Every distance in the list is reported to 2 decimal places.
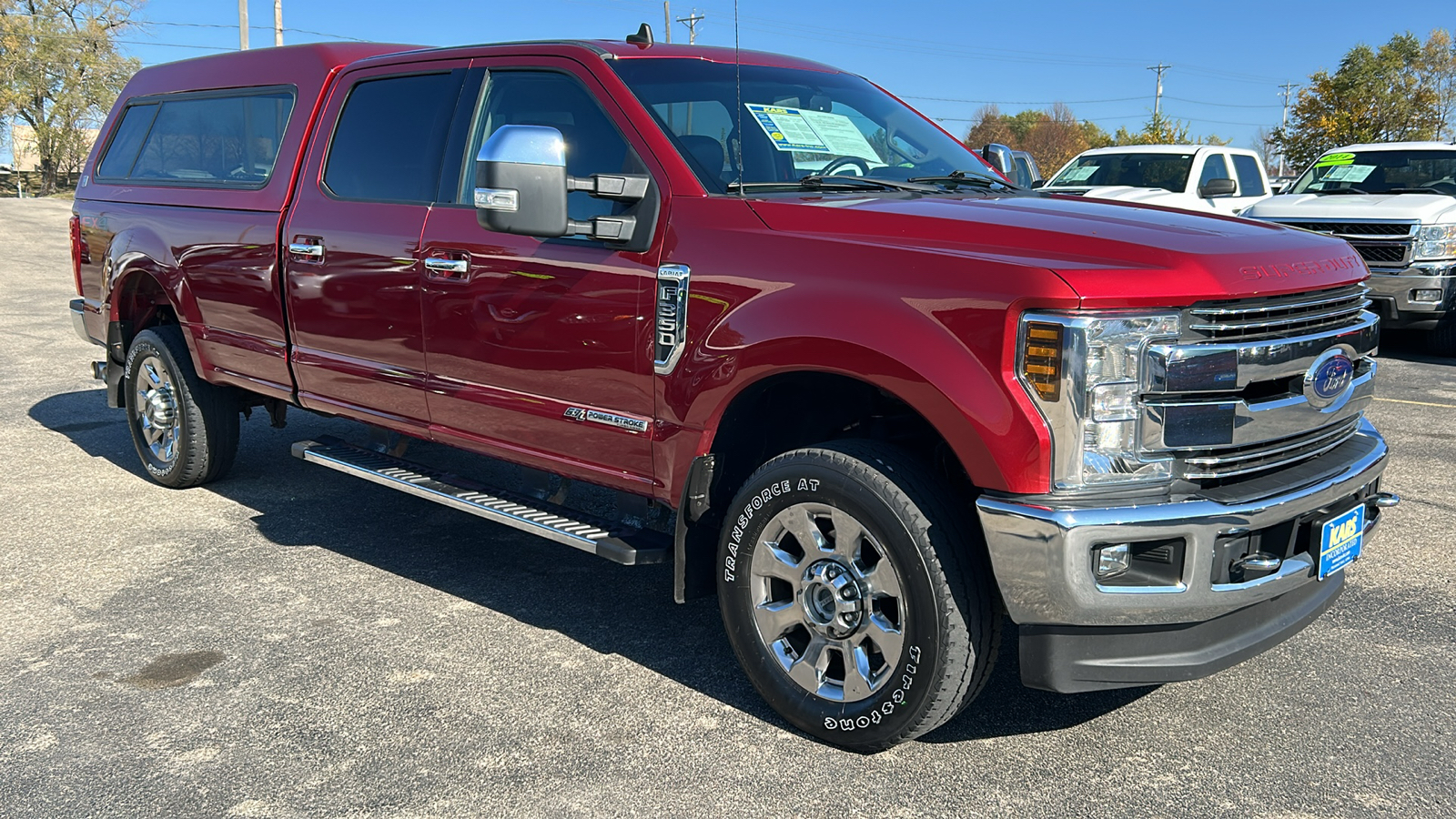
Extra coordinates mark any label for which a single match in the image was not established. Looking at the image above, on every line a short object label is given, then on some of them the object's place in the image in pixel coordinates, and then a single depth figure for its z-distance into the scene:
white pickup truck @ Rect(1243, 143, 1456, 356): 10.04
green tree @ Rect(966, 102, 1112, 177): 86.81
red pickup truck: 2.74
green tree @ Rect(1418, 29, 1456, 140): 41.12
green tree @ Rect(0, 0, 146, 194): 49.94
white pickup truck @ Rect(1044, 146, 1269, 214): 13.11
